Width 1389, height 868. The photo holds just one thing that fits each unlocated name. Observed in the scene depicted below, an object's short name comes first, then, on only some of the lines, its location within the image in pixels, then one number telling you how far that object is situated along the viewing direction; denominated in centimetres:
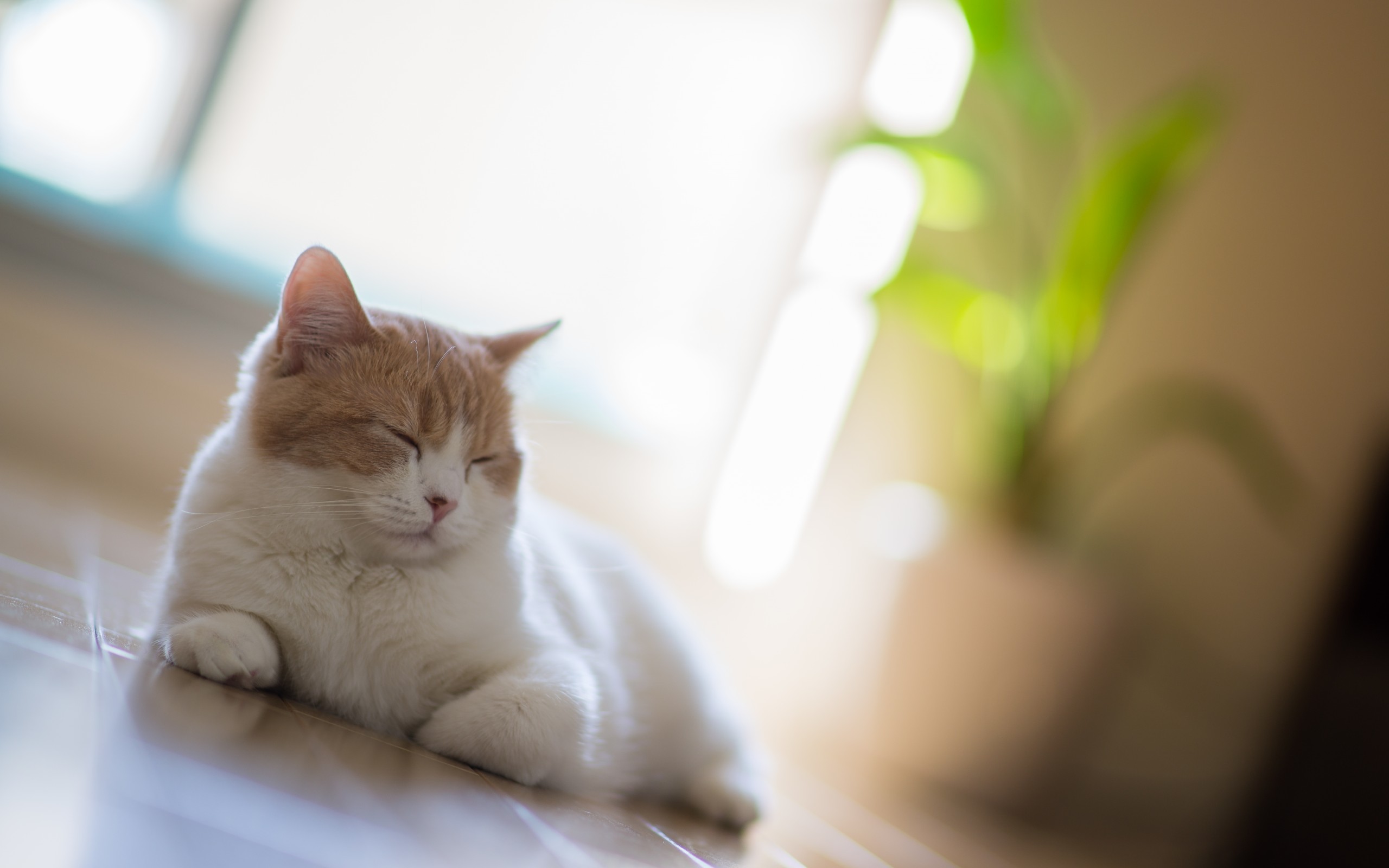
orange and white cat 82
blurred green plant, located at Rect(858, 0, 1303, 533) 192
